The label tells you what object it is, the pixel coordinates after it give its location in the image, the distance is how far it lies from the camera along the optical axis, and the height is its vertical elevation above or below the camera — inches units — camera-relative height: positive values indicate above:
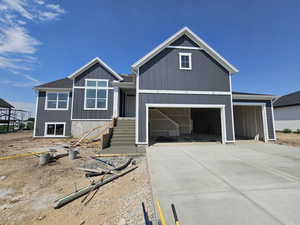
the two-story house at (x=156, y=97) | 339.0 +85.6
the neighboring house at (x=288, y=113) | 648.4 +71.1
